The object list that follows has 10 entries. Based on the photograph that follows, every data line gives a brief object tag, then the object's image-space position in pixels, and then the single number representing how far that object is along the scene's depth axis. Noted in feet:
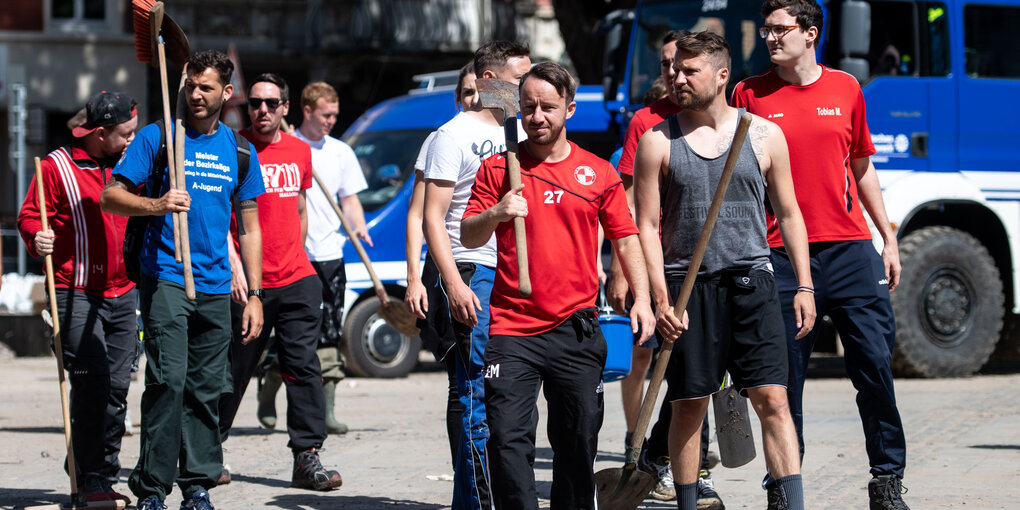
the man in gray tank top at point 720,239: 34.24
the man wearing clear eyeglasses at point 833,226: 37.86
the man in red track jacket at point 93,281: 41.27
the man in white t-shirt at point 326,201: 53.78
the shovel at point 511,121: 31.12
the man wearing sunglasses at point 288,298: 46.21
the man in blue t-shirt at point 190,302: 37.76
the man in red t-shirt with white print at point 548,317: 31.76
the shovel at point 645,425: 33.09
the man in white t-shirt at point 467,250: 34.01
